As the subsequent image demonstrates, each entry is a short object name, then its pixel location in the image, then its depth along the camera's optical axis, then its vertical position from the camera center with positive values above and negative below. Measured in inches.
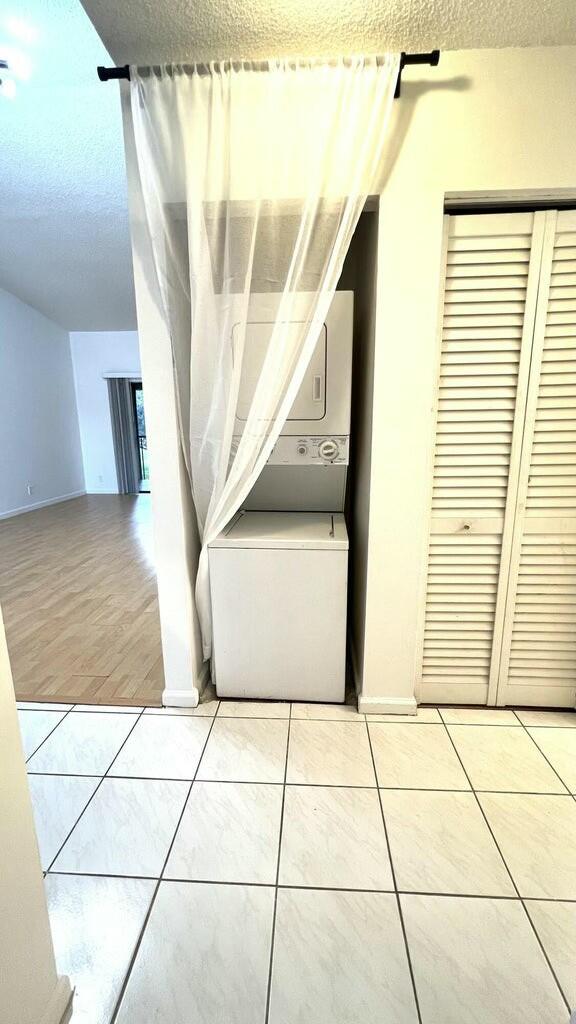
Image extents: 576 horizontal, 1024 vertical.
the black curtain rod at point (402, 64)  50.1 +43.0
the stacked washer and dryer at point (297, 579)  65.3 -24.9
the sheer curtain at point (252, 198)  52.1 +29.1
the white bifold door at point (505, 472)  59.4 -7.3
